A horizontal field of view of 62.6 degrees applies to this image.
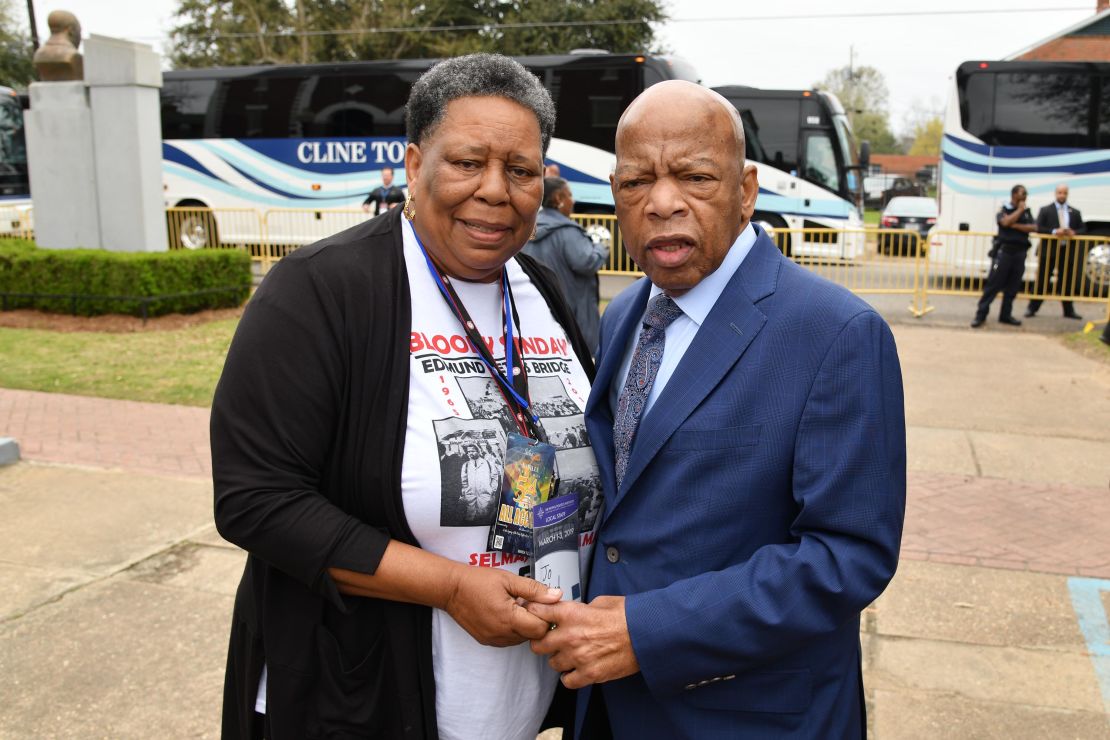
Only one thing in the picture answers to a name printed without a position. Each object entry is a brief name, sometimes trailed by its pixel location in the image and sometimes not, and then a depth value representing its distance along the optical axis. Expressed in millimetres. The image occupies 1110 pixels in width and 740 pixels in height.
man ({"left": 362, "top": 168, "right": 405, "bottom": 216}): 15188
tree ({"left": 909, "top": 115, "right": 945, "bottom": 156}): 70125
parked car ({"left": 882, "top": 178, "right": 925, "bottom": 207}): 40062
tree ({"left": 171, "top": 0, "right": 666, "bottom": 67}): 33094
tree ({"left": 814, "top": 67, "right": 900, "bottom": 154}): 68375
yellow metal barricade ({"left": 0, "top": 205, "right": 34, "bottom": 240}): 18945
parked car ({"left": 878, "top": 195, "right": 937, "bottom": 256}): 26516
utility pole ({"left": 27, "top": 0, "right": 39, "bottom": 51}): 28219
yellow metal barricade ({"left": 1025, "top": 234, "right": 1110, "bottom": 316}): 13492
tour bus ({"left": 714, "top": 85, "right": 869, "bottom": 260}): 17156
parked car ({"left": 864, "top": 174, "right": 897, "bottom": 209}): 48188
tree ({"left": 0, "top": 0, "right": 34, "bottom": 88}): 40188
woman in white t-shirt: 1667
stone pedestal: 11398
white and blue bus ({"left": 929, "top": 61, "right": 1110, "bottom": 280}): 14844
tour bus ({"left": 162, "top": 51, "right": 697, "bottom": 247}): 16797
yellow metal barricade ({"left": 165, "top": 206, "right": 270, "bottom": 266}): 18016
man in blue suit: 1524
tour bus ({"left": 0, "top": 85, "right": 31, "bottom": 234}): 19953
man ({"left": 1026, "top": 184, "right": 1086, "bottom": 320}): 13445
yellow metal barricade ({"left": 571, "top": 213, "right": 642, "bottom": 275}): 15297
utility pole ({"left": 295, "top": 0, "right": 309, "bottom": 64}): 32688
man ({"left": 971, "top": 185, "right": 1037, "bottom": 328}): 12328
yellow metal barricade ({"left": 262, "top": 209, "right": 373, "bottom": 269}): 18319
